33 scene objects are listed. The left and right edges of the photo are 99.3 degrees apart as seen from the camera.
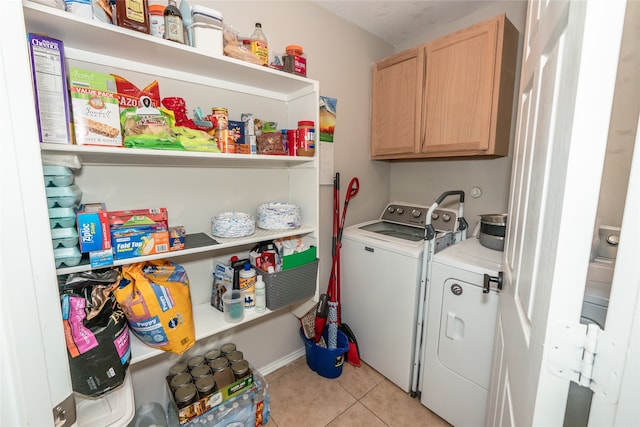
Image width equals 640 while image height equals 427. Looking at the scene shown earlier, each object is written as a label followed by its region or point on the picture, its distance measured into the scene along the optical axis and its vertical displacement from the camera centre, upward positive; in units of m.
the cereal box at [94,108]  0.92 +0.24
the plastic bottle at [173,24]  1.08 +0.60
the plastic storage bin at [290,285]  1.47 -0.60
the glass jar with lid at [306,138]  1.48 +0.21
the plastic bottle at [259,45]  1.33 +0.64
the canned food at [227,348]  1.61 -1.01
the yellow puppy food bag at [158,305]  1.02 -0.49
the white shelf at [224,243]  0.93 -0.31
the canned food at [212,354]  1.54 -1.01
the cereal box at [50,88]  0.82 +0.27
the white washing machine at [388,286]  1.66 -0.71
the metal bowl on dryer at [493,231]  1.53 -0.30
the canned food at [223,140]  1.26 +0.17
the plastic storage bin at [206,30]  1.16 +0.63
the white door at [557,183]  0.40 -0.01
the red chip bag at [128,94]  1.06 +0.33
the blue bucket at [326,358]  1.85 -1.24
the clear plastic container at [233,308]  1.38 -0.66
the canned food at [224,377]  1.43 -1.06
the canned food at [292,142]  1.50 +0.20
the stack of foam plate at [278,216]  1.52 -0.22
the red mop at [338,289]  2.00 -0.83
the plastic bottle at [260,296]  1.44 -0.63
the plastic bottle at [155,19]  1.07 +0.61
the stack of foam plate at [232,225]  1.35 -0.24
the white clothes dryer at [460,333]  1.37 -0.83
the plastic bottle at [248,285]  1.46 -0.58
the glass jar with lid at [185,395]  1.29 -1.04
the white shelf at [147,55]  0.90 +0.51
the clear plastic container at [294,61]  1.46 +0.63
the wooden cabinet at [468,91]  1.59 +0.55
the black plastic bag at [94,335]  0.86 -0.52
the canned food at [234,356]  1.55 -1.02
